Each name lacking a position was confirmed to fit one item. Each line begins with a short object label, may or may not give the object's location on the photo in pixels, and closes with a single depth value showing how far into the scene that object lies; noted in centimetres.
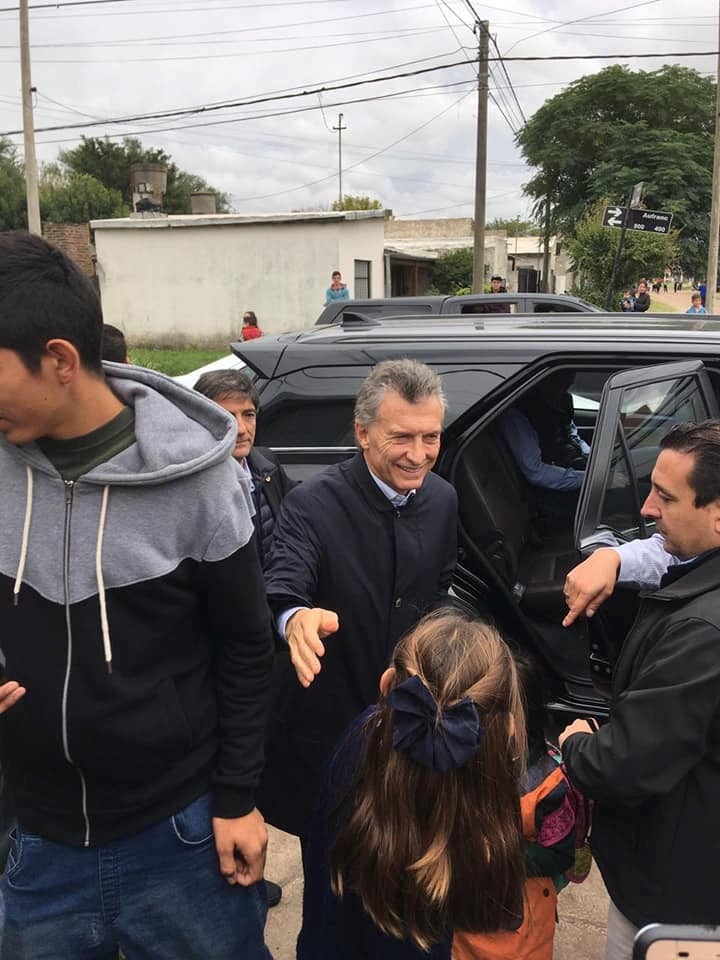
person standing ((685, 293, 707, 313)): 1484
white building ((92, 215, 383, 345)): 1830
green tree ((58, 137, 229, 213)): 5000
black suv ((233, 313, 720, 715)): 273
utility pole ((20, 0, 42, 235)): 1559
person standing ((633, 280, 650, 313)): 1533
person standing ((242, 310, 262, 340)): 1323
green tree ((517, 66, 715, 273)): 2662
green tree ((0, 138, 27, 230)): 3841
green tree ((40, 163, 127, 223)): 3866
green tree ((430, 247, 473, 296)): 2694
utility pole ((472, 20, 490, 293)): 1576
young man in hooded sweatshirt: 124
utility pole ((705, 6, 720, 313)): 1798
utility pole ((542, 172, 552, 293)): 3175
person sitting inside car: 381
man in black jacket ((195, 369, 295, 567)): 251
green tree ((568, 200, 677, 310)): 1584
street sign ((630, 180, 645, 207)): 1022
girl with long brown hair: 122
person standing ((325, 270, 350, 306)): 1455
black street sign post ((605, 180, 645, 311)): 1019
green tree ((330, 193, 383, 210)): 5356
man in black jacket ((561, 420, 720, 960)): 139
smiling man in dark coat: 191
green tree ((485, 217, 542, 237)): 8381
